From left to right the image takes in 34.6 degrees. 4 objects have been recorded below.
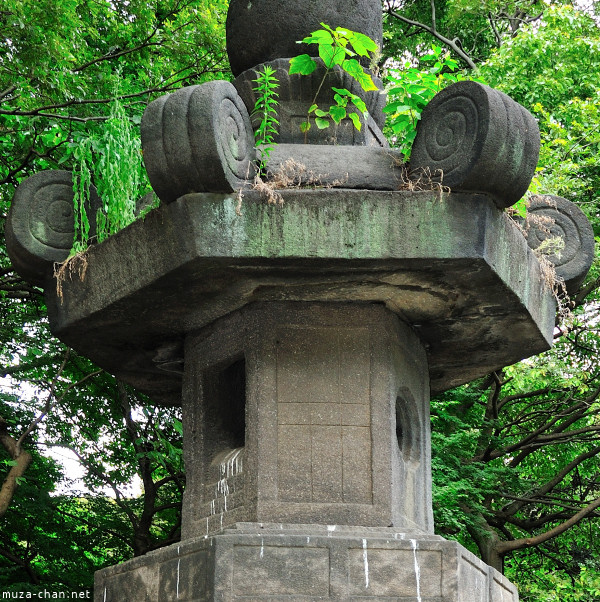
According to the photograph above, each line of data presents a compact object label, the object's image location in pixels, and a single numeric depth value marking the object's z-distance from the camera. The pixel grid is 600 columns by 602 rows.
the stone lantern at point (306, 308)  4.74
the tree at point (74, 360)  8.43
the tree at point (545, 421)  10.72
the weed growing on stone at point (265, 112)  5.19
